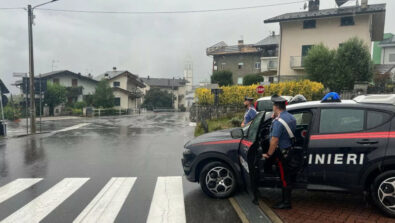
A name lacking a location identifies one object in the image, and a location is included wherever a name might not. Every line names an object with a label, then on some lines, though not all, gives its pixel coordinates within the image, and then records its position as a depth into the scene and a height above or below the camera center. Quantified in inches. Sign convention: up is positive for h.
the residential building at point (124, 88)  2074.3 +83.2
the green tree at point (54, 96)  1566.2 +4.5
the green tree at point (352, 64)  850.8 +115.9
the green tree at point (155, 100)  2687.0 -12.2
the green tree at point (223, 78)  1503.7 +117.2
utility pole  670.5 +58.6
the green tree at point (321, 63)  891.4 +123.0
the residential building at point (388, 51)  1699.1 +318.1
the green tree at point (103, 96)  1704.0 +9.3
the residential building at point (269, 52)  1620.2 +291.4
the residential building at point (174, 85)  3385.6 +168.2
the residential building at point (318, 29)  1024.2 +280.9
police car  158.4 -27.9
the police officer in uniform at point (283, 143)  164.4 -24.6
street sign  664.2 +27.3
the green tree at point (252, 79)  1384.1 +105.9
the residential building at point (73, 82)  1876.4 +102.2
